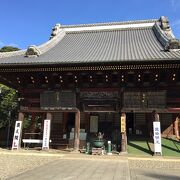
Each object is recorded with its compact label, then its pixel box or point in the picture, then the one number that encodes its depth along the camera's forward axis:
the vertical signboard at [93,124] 14.36
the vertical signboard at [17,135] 11.04
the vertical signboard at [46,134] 10.84
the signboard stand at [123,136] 10.31
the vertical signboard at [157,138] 9.82
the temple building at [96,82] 10.32
